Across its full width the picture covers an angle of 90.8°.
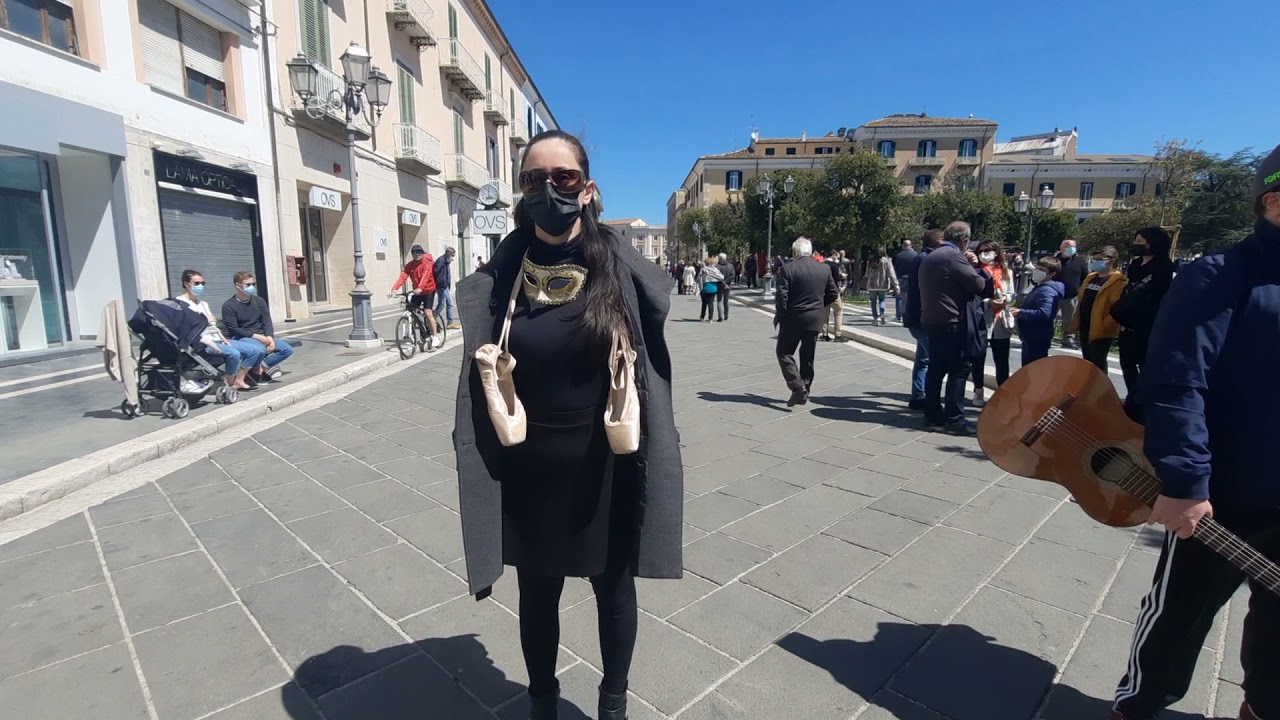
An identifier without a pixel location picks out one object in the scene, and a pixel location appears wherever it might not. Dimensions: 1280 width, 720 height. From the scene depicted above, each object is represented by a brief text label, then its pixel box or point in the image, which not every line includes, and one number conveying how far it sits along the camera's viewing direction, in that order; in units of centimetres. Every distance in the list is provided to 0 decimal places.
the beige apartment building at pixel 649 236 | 12850
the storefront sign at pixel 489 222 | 1238
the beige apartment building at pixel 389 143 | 1477
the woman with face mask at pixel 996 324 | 610
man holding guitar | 161
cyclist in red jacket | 997
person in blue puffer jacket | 547
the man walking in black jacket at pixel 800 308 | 636
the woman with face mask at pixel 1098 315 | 479
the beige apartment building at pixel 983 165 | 5638
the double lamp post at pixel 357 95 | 1039
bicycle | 988
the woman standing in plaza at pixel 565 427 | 170
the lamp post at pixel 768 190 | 2146
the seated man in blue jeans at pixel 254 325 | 723
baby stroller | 579
